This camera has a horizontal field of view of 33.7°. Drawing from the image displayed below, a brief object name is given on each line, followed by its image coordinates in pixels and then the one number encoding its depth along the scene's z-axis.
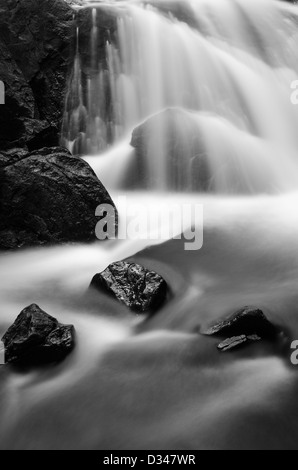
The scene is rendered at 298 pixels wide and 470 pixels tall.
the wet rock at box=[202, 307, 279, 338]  5.01
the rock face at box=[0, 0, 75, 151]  11.59
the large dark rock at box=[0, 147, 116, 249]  8.22
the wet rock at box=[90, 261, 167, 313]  5.98
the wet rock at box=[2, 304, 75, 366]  5.08
